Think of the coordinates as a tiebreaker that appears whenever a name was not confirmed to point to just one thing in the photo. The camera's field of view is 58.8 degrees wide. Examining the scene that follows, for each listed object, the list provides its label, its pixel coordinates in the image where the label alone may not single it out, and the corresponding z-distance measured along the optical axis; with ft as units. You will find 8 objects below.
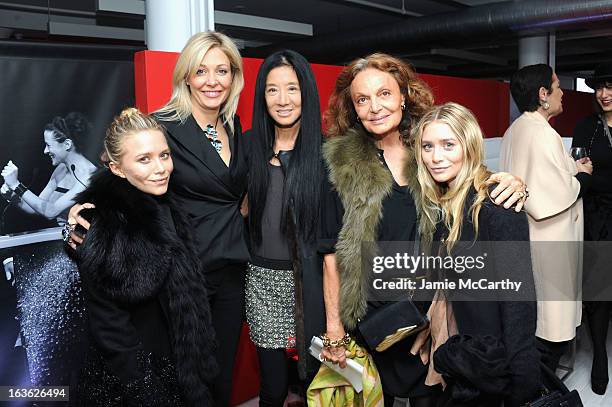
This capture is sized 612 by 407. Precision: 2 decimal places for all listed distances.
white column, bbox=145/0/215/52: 9.07
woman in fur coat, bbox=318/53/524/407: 6.20
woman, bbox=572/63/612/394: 10.68
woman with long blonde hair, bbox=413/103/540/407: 5.18
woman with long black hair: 6.76
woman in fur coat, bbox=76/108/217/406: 5.53
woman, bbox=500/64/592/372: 9.59
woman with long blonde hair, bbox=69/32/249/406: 6.82
